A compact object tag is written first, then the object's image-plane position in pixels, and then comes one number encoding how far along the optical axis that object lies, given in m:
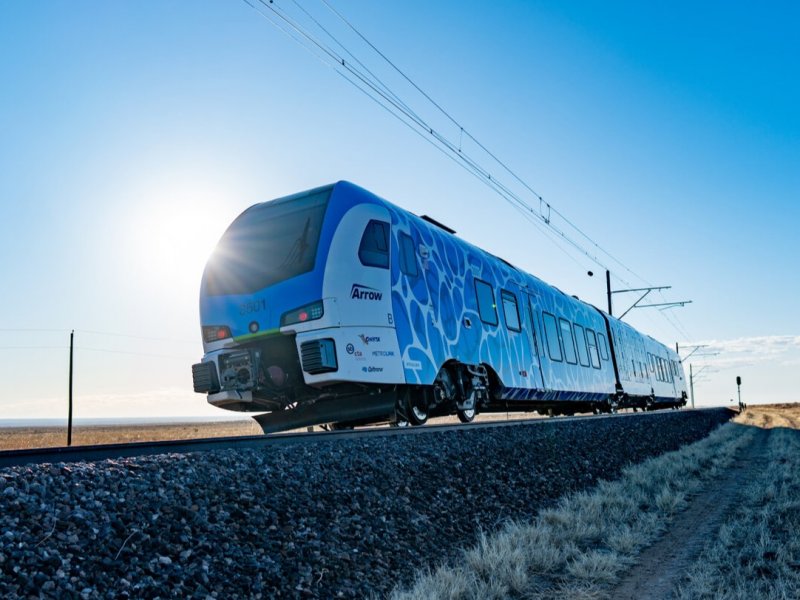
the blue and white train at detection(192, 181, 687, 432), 8.71
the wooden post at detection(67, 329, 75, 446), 21.78
